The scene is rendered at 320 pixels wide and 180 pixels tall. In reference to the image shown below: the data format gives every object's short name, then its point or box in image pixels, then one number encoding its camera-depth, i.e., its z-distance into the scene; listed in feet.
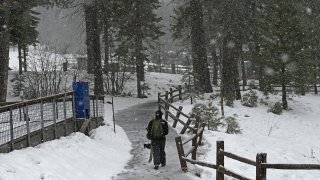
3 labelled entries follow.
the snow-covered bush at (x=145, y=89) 120.57
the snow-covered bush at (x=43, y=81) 96.32
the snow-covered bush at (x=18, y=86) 108.58
